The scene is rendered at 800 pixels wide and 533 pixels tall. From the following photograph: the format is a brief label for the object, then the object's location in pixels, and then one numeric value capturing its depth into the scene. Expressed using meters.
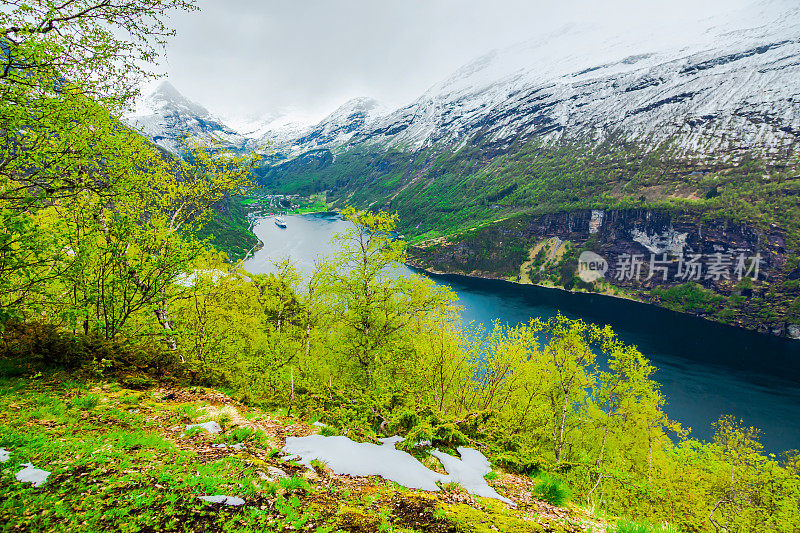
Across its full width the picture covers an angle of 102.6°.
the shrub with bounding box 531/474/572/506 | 9.01
